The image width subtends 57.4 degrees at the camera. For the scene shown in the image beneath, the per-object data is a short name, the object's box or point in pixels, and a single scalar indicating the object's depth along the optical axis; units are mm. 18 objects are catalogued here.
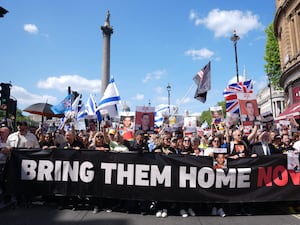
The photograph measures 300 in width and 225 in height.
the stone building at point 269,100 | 66812
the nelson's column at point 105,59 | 48062
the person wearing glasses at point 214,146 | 6160
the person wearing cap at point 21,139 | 6559
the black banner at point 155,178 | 5836
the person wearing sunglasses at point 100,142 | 6500
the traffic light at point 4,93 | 12219
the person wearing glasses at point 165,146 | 6495
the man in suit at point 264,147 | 6414
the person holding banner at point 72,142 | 6766
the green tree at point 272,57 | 34750
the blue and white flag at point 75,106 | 11031
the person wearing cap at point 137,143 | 6840
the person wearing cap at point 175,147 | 6748
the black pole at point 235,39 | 26194
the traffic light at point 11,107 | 12359
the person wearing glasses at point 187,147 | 6979
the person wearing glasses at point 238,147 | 6280
